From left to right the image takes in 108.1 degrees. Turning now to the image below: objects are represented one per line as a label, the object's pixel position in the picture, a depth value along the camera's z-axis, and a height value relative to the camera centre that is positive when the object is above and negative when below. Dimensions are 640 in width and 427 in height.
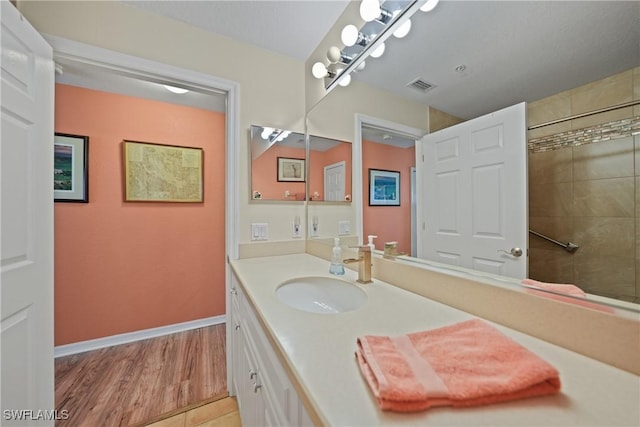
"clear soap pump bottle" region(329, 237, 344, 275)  1.12 -0.24
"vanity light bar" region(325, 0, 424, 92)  0.92 +0.81
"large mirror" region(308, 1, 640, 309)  0.48 +0.29
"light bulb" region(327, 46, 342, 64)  1.31 +0.91
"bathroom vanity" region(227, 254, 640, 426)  0.35 -0.30
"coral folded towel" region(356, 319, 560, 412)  0.36 -0.27
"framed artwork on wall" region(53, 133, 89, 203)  1.84 +0.37
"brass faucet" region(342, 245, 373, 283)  0.99 -0.22
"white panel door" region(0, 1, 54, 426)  0.88 -0.04
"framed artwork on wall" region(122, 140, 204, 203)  2.08 +0.39
